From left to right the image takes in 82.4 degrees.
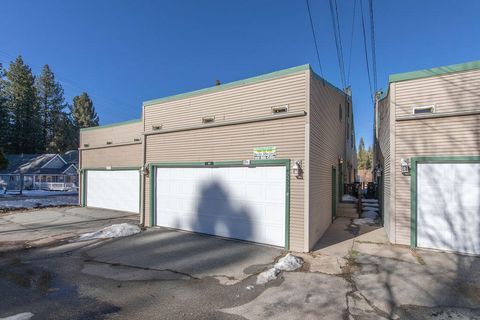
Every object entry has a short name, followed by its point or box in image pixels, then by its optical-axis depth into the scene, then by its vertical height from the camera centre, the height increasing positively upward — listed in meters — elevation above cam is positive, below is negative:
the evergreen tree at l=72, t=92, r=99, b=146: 44.84 +8.87
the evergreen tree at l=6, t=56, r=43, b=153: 39.03 +8.29
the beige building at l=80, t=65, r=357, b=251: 6.83 +0.20
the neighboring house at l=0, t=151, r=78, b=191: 31.69 -0.86
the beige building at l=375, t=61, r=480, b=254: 6.29 +0.21
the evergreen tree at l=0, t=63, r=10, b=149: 36.59 +6.72
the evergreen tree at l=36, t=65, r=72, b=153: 43.72 +8.29
